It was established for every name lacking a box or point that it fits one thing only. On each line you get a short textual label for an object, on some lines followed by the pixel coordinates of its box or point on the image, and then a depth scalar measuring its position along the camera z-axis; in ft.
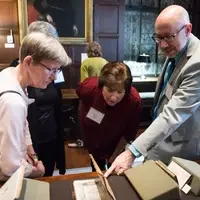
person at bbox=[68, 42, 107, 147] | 11.05
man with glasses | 3.78
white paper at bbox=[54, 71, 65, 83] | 6.95
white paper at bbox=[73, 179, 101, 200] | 2.84
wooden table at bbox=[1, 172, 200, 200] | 2.93
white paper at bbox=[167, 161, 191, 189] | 3.18
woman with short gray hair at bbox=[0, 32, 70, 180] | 2.91
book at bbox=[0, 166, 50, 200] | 2.42
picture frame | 11.82
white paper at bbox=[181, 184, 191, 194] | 3.10
